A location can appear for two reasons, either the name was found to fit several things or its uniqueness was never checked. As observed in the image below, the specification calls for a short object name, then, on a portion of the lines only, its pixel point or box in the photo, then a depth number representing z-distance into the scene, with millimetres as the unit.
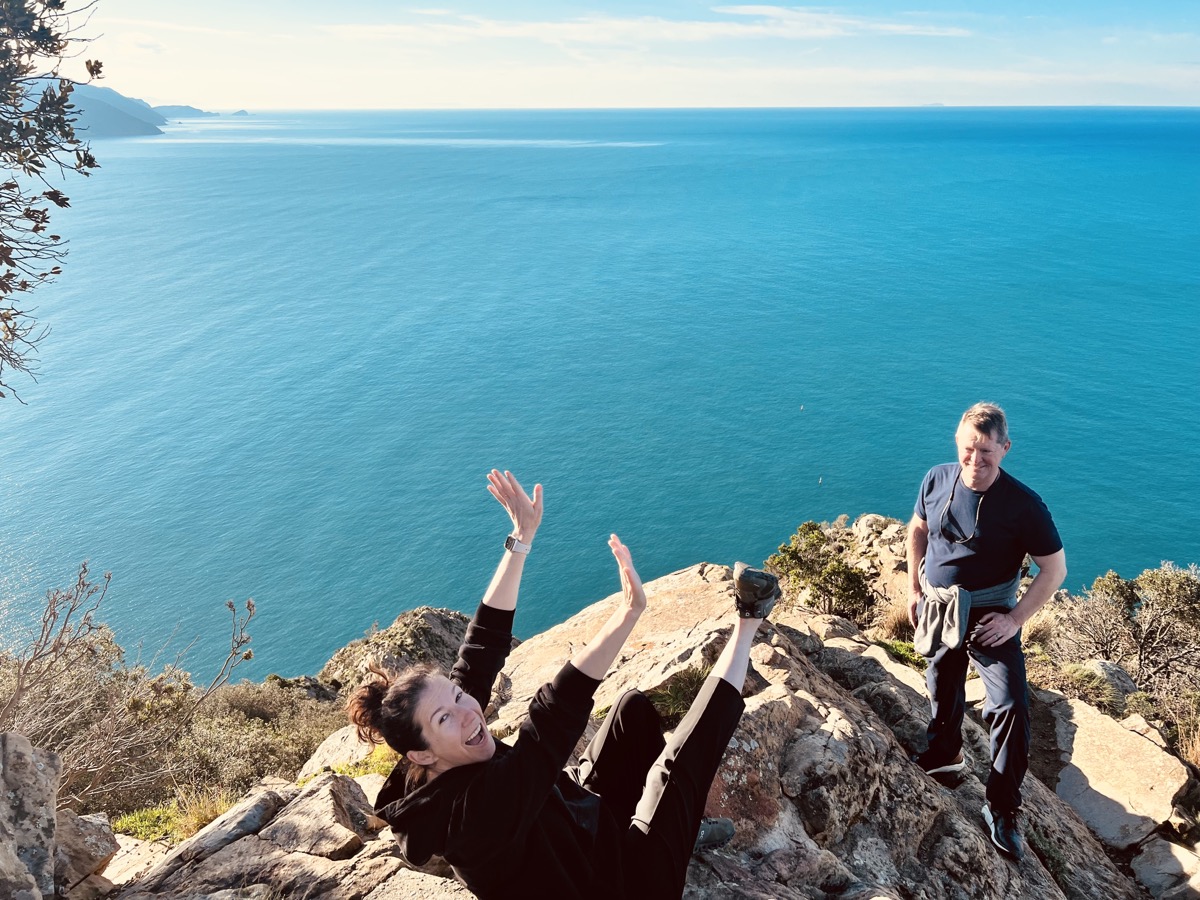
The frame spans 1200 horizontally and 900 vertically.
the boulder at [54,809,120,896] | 5035
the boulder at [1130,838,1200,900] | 6270
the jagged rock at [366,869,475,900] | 4301
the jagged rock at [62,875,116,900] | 4945
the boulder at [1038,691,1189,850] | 7059
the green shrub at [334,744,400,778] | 7336
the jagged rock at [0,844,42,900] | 4129
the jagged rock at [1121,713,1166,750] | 8172
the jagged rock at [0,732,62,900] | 4664
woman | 3453
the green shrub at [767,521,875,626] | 14414
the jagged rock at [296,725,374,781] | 8672
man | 5402
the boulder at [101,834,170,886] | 5723
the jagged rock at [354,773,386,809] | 6440
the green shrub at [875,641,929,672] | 9484
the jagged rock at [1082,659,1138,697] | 10203
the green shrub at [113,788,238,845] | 6652
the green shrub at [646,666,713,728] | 6410
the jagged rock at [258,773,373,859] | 5176
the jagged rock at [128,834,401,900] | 4609
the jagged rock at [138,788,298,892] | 5234
